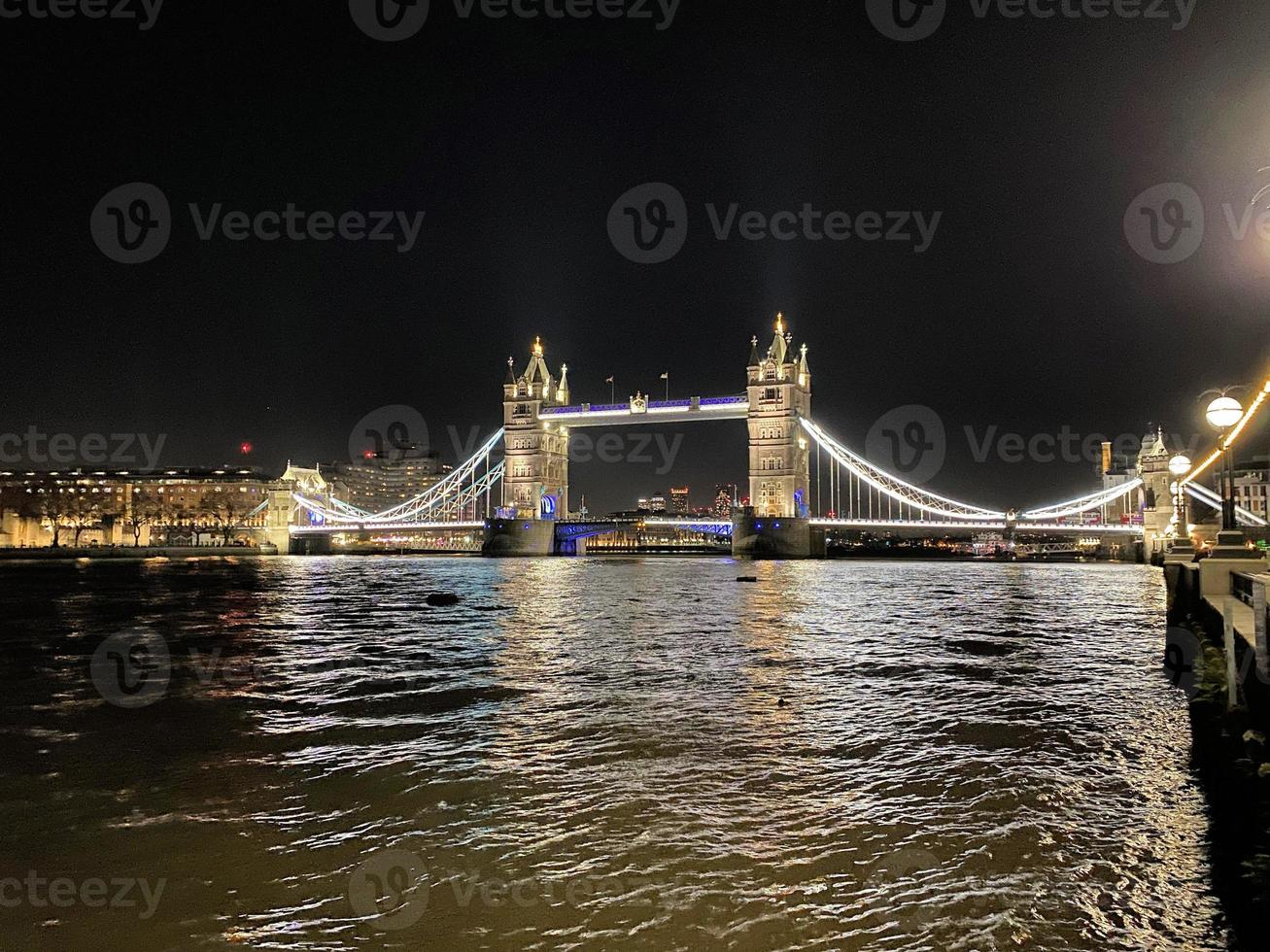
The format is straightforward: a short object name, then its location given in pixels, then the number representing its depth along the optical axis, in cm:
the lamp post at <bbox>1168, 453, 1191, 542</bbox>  1833
